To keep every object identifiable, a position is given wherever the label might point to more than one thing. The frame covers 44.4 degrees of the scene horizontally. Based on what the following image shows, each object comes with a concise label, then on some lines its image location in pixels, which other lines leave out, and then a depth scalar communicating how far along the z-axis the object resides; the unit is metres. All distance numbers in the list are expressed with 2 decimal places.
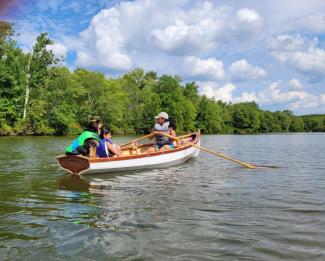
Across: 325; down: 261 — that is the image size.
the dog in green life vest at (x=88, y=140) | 11.16
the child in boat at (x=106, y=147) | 12.15
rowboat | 11.30
